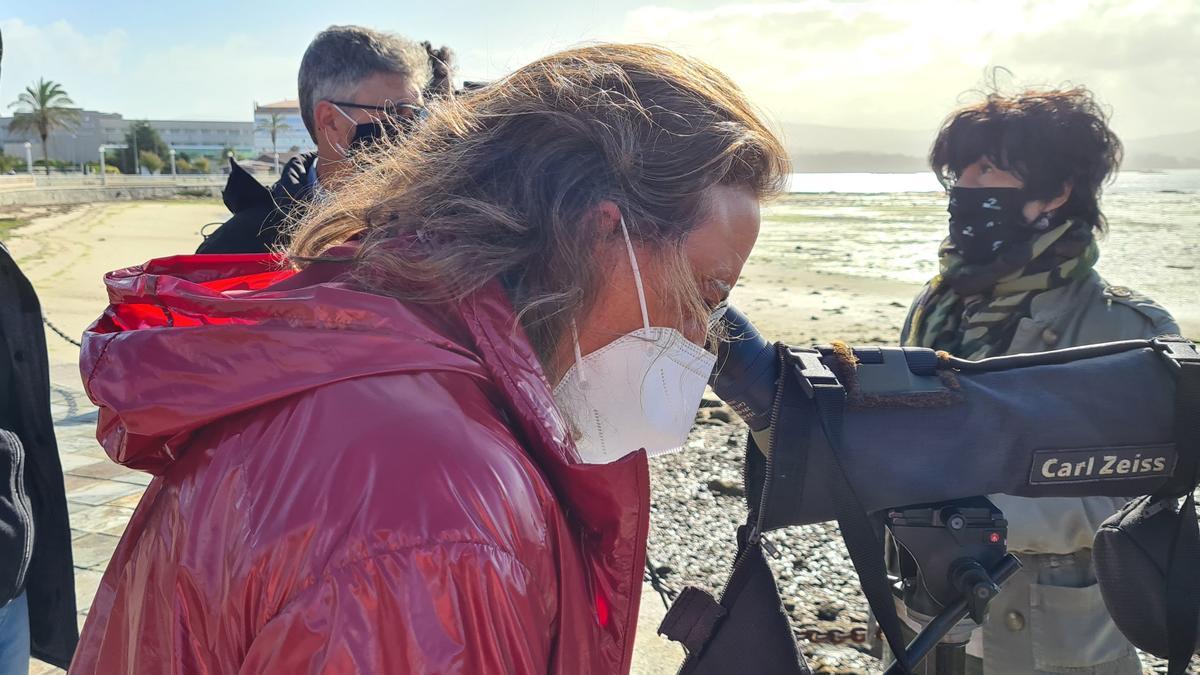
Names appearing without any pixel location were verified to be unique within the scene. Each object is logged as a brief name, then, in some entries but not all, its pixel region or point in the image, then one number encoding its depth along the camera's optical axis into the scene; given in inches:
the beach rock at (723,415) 235.0
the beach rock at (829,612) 132.0
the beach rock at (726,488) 183.0
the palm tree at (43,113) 2229.3
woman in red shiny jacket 29.9
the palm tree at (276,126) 3097.9
